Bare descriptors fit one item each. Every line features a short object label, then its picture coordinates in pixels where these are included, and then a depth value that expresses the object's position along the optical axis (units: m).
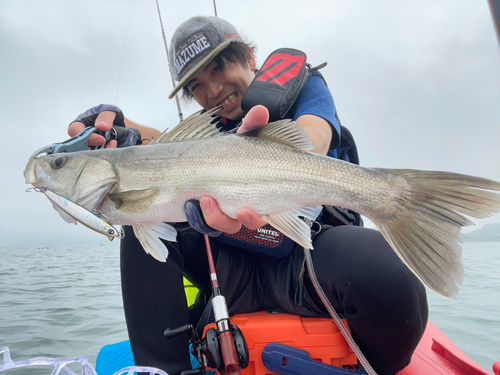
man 0.48
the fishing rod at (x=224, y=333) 0.45
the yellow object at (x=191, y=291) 0.72
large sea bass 0.41
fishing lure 0.49
